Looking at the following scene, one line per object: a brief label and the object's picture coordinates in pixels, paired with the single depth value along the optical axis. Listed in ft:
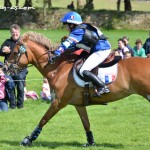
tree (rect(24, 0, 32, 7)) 178.91
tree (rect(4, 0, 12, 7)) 184.62
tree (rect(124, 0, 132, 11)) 179.52
